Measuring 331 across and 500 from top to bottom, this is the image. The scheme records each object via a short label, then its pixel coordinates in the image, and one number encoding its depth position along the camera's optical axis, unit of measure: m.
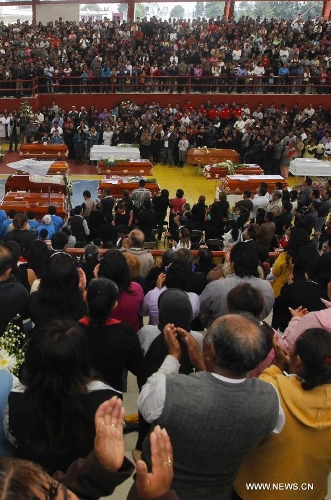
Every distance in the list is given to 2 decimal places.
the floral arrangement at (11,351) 2.93
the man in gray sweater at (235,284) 4.14
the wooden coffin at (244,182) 12.69
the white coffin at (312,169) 14.12
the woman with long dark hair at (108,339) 3.06
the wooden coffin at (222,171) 14.09
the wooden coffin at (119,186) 12.52
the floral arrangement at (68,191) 12.03
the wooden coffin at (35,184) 11.75
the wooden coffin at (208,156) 16.02
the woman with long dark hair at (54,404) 2.20
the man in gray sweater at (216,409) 2.20
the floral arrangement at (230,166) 13.98
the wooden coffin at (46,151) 15.06
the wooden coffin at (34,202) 10.84
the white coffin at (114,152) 14.45
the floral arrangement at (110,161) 13.96
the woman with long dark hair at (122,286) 4.00
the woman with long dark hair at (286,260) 5.29
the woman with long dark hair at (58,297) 3.52
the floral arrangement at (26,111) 17.09
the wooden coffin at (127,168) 14.05
